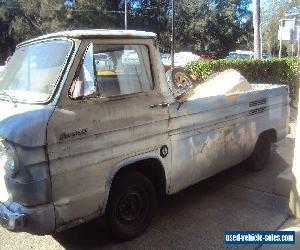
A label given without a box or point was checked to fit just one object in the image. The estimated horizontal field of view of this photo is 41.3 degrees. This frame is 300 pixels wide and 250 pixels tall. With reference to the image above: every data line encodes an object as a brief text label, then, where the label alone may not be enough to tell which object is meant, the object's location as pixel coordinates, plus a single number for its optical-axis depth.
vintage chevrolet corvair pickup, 3.27
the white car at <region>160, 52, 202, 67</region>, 25.89
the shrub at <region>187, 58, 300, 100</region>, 12.12
